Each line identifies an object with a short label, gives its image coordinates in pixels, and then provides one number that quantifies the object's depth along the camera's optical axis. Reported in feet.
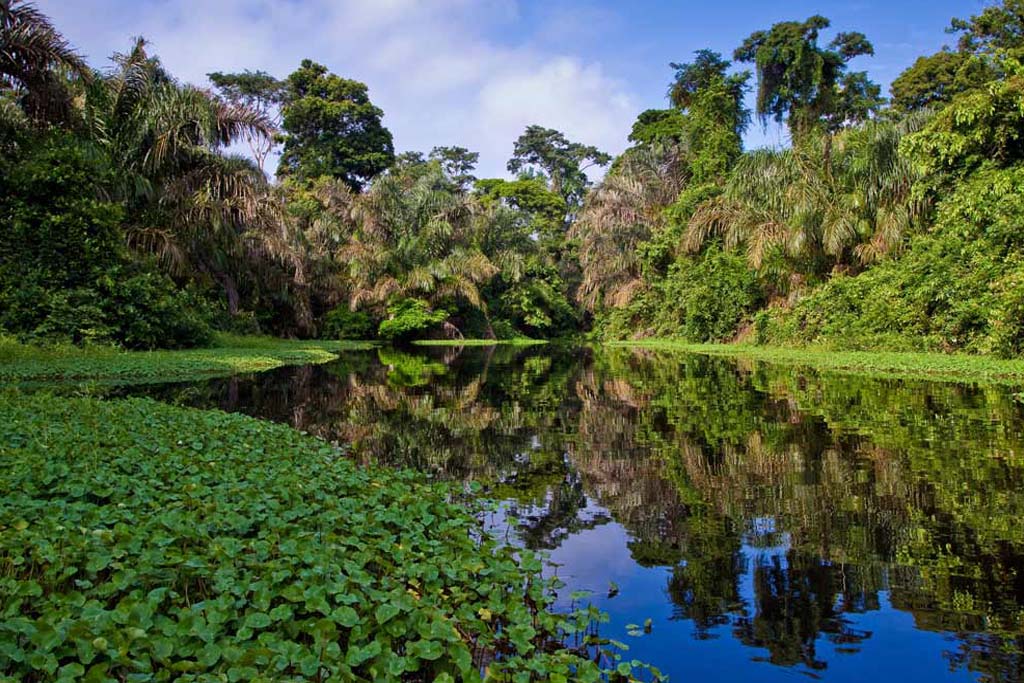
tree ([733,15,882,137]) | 115.03
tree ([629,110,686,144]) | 144.55
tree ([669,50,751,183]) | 118.62
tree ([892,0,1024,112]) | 64.64
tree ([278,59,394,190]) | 163.12
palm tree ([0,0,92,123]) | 48.37
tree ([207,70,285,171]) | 172.76
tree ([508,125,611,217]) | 199.82
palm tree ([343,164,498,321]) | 125.18
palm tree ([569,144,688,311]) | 127.85
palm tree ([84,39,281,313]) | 68.85
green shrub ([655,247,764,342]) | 97.71
